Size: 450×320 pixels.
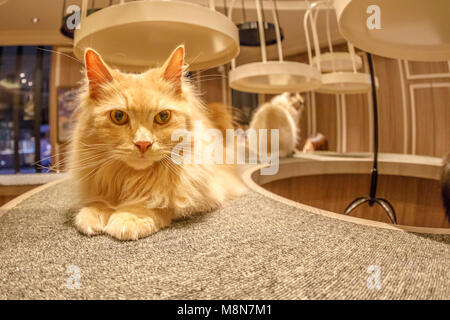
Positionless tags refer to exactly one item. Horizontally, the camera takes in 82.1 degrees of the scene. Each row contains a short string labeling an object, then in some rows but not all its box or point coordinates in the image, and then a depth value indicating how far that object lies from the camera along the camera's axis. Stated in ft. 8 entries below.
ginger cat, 2.11
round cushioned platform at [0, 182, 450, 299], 1.34
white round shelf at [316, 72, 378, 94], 5.81
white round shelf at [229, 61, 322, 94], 3.91
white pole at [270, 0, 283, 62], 4.44
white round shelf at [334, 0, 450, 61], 1.66
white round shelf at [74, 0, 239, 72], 2.07
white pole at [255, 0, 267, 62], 4.19
